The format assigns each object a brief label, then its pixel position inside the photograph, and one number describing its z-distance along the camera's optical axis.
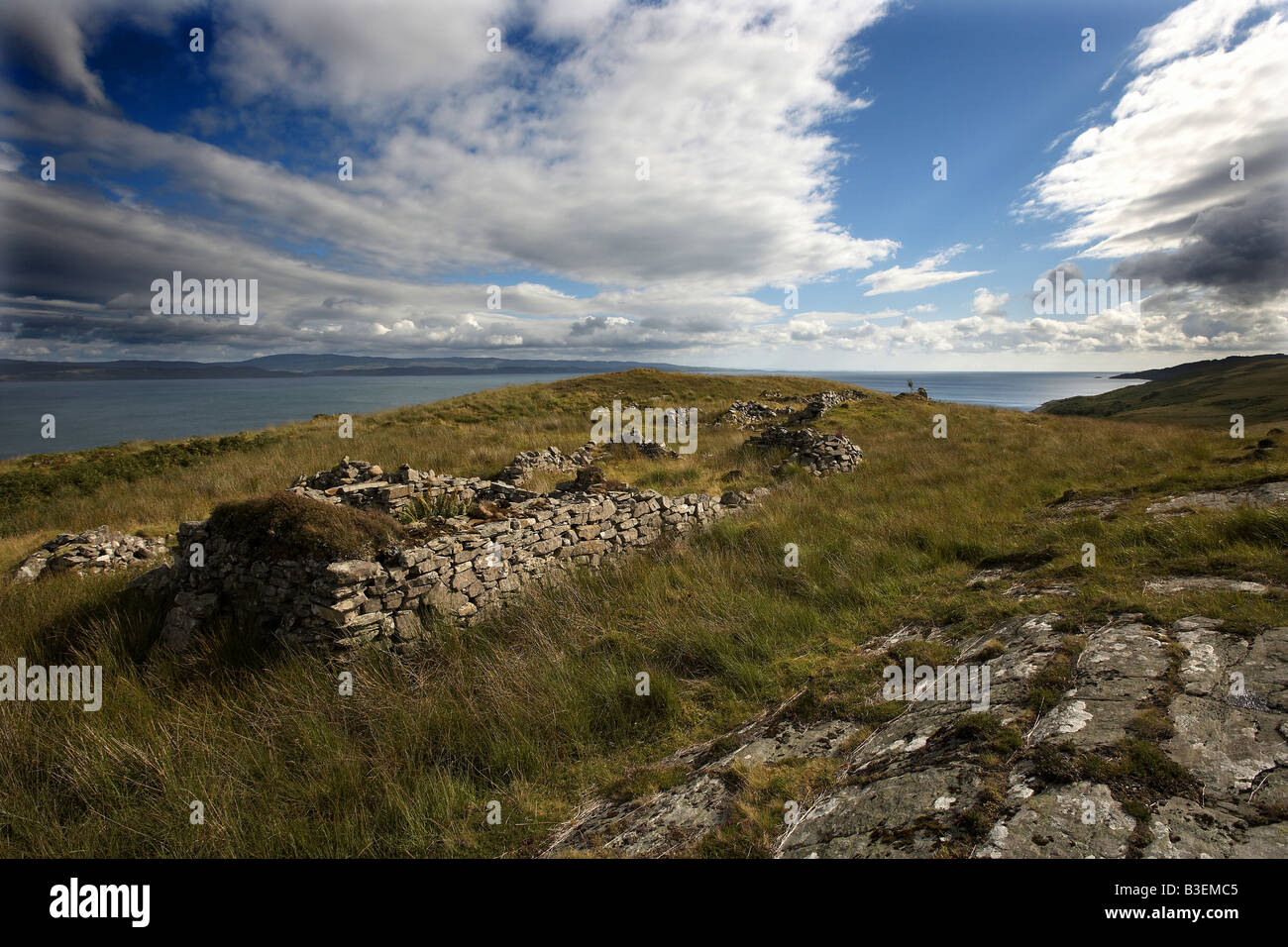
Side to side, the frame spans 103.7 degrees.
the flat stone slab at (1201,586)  4.56
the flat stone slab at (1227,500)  7.21
